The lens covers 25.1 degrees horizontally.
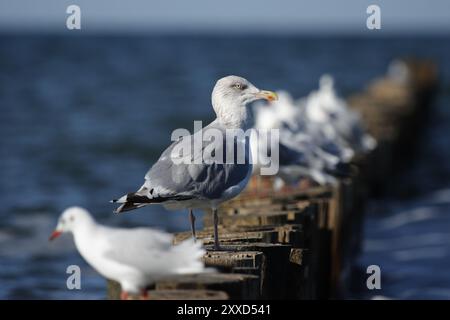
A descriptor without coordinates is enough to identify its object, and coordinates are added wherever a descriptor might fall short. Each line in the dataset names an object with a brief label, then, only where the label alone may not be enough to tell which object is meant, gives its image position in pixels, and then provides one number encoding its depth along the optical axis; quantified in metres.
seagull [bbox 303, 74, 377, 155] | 10.77
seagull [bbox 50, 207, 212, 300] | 4.50
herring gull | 5.37
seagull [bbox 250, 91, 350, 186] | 8.45
